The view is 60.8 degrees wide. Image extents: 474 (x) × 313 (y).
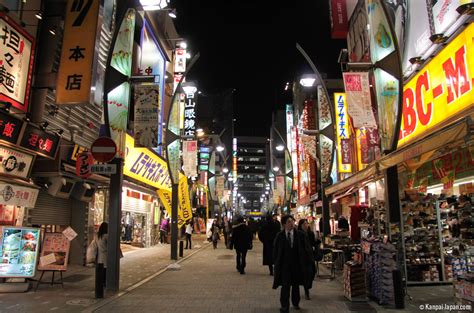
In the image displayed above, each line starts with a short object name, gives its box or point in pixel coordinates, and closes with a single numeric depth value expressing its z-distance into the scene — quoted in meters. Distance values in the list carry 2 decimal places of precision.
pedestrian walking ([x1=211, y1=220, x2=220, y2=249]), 26.97
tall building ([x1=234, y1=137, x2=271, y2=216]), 159.00
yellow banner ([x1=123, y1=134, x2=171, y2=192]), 17.94
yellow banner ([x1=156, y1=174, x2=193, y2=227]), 18.75
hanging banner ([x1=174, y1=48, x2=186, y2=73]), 29.50
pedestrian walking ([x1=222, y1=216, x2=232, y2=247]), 27.49
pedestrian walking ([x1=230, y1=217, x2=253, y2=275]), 14.27
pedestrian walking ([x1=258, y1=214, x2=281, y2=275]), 13.27
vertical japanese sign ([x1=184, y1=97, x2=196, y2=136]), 29.38
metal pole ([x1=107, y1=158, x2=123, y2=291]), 10.54
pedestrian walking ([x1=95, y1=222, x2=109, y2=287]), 10.88
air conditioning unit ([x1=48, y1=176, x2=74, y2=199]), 12.68
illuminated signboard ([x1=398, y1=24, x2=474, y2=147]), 9.08
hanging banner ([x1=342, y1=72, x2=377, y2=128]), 10.99
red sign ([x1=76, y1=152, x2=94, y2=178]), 11.96
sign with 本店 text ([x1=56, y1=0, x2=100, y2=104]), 11.12
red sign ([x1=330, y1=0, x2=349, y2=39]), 20.48
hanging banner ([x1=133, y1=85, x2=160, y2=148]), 11.74
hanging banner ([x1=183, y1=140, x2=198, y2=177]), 22.97
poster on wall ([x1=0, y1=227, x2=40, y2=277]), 10.07
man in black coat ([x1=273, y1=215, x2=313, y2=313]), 7.96
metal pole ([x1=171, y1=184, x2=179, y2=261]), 18.22
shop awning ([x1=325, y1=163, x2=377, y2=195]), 10.55
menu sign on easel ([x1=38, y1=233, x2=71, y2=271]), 10.90
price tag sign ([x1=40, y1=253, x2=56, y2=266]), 10.84
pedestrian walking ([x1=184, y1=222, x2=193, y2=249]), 25.57
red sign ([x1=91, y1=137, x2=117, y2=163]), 9.60
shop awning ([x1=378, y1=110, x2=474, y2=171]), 6.78
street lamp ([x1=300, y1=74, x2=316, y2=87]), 20.94
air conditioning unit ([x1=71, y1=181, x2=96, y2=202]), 14.72
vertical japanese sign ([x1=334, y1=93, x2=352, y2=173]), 20.83
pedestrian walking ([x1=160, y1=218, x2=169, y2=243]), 29.14
